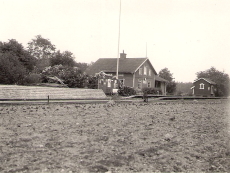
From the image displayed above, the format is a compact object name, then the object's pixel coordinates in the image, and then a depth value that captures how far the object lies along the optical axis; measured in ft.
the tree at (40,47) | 240.53
